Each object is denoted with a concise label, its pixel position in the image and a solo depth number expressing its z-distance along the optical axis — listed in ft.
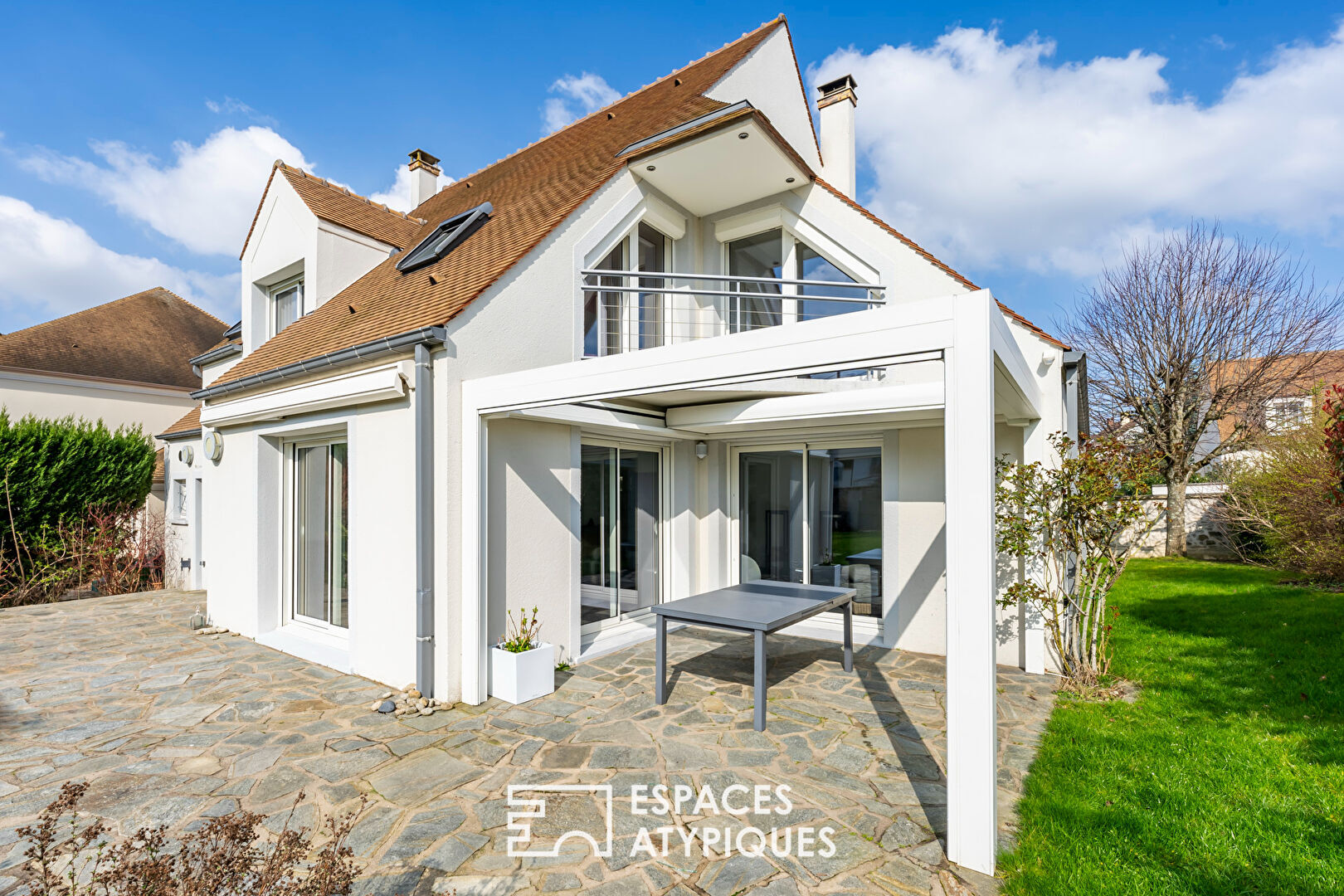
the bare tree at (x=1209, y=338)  63.57
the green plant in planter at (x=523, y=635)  22.24
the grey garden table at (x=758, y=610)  19.98
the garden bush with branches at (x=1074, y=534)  21.94
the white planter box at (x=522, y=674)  21.44
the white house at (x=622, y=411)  16.26
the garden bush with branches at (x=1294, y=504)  38.65
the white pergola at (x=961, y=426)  12.09
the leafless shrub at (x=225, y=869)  6.92
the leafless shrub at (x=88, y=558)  45.68
